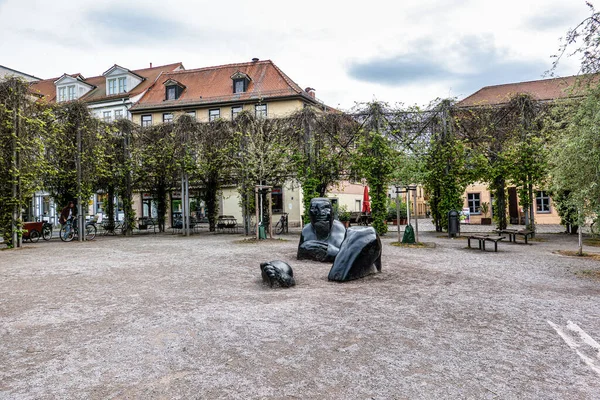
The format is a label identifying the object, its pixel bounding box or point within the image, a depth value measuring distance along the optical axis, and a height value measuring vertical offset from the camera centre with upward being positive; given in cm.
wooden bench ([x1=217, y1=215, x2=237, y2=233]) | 2013 -92
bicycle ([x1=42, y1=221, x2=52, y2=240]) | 1819 -78
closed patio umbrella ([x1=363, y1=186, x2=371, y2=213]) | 2218 -15
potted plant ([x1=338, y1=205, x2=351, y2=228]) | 2026 -71
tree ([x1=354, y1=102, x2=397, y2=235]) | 1725 +150
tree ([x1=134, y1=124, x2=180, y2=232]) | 2023 +257
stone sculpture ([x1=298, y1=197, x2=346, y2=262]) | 934 -75
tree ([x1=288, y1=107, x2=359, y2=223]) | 1817 +262
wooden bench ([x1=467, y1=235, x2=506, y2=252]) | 1134 -115
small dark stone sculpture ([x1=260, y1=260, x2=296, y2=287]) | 664 -114
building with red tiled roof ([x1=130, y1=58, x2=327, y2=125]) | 3017 +907
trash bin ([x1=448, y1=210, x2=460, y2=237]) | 1596 -93
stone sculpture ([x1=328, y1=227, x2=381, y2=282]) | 724 -97
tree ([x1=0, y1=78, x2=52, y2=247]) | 1349 +200
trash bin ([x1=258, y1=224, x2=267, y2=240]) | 1526 -100
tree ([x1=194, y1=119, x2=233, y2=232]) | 1938 +286
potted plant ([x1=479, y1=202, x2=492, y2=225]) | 2839 -67
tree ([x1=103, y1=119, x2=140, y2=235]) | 2005 +236
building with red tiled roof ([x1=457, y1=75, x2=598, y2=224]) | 2636 +18
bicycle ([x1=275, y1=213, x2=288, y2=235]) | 1915 -106
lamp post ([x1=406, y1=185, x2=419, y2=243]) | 1336 +43
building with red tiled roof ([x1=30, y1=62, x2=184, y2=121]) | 3506 +1136
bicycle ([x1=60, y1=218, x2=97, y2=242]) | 1703 -84
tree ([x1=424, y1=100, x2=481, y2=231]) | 1695 +161
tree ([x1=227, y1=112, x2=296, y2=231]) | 1617 +218
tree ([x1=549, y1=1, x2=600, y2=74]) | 754 +291
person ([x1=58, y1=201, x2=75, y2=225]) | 1727 -6
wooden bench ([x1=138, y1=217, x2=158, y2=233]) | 2309 -78
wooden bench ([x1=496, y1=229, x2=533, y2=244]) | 1315 -113
